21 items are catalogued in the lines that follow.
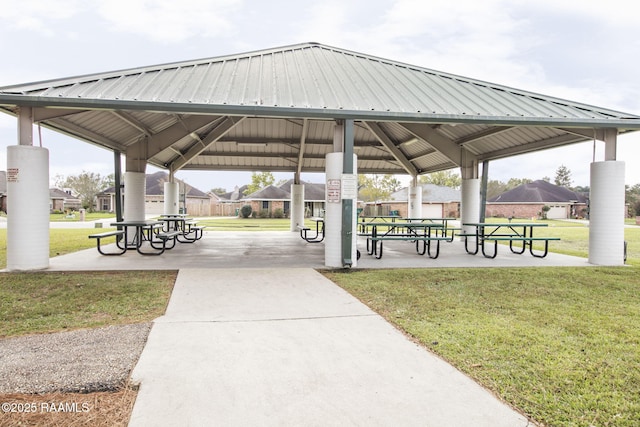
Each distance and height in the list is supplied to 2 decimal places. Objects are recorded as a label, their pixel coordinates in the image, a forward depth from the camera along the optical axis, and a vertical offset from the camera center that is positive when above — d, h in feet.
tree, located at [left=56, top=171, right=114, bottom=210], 173.06 +6.39
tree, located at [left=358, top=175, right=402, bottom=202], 155.63 +6.11
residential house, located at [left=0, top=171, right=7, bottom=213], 132.67 +1.51
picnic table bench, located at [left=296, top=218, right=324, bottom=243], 45.06 -4.61
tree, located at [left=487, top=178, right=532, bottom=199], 223.14 +10.71
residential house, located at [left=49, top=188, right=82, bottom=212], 175.81 -0.58
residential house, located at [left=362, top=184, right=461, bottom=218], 147.23 -0.27
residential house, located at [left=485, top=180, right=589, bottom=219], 152.97 -0.37
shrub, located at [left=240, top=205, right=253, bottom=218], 136.67 -3.58
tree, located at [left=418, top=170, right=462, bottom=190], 207.82 +12.92
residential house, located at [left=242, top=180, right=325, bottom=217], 141.90 +0.14
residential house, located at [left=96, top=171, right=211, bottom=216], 155.02 +0.74
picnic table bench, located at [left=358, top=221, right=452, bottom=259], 29.19 -2.83
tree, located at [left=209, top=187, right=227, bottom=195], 317.50 +9.18
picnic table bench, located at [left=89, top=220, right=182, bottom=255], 30.45 -3.73
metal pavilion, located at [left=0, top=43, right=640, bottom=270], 23.32 +6.37
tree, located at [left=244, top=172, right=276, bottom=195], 172.24 +9.46
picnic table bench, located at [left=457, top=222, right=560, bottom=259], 31.37 -4.33
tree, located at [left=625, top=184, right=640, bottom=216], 142.82 +2.16
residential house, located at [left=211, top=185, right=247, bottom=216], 157.88 -3.03
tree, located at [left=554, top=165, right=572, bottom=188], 291.38 +19.92
